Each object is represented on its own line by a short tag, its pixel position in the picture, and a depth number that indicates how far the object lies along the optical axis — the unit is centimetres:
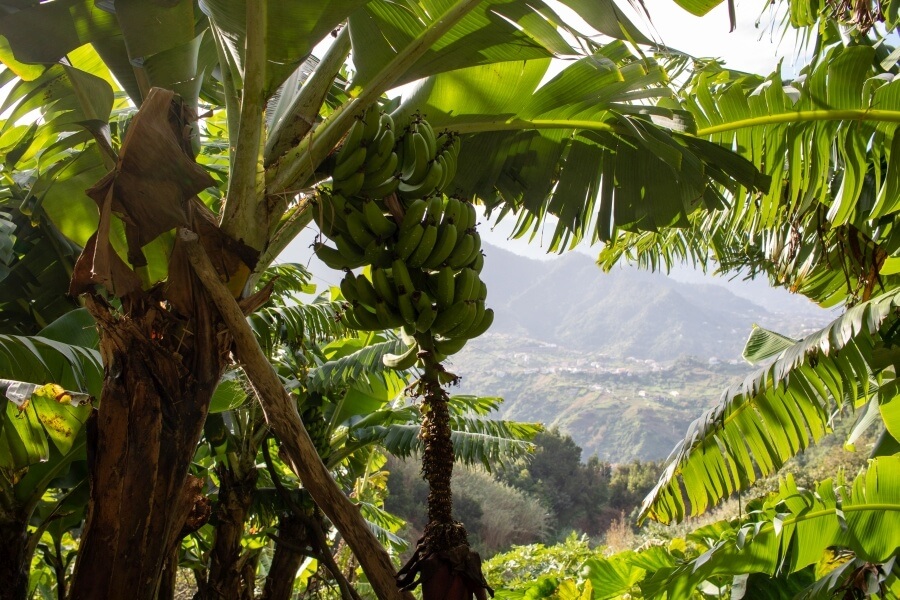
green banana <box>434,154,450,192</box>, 171
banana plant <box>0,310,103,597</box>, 194
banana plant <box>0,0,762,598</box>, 137
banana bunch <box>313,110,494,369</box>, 159
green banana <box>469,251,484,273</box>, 174
